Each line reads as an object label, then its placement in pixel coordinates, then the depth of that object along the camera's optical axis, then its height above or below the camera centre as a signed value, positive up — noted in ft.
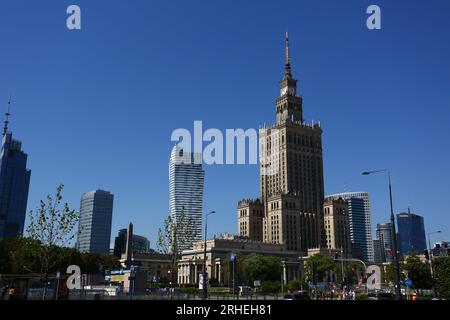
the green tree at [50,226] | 190.39 +21.19
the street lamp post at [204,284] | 176.22 -2.89
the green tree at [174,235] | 285.68 +27.05
